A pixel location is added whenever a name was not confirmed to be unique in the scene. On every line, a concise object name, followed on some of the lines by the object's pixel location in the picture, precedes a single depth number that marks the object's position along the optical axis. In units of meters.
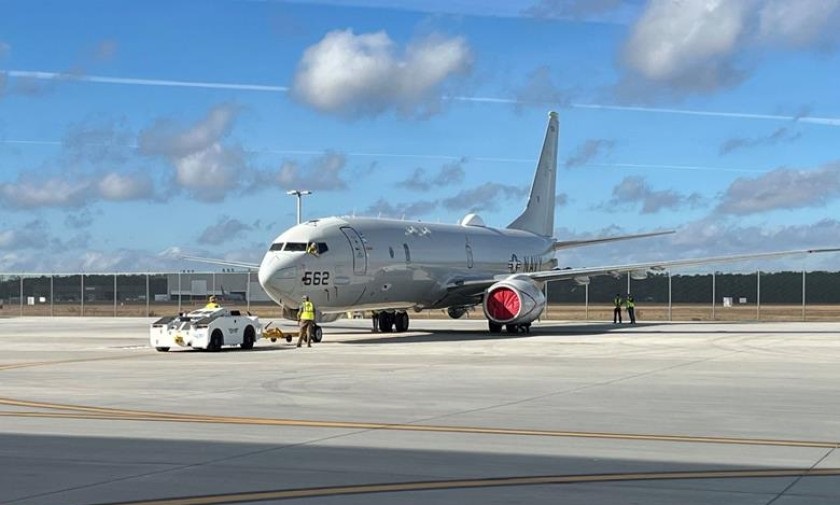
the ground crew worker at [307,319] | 34.40
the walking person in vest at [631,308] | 58.83
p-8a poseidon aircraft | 36.03
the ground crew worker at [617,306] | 59.75
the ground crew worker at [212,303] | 33.41
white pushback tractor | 31.50
